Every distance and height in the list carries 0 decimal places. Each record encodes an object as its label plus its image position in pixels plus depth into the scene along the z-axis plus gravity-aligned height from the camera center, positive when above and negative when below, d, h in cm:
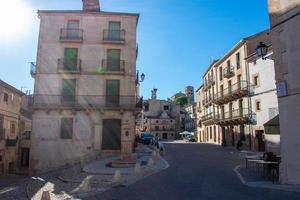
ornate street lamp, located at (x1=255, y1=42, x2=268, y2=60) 1243 +362
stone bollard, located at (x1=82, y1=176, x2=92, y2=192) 1217 -213
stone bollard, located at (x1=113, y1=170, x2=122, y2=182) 1363 -198
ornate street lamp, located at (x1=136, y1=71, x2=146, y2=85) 2506 +490
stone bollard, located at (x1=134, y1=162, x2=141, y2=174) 1545 -183
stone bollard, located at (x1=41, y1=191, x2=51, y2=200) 906 -191
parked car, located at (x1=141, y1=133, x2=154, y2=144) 4112 -54
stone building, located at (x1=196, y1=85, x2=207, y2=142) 5278 +399
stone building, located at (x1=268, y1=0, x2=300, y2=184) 1088 +212
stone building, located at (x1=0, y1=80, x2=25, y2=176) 2730 +77
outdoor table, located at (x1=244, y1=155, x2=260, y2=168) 1614 -131
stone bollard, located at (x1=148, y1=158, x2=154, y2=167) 1743 -169
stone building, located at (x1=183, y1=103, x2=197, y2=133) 7581 +464
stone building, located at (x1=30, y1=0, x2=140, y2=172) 2514 +433
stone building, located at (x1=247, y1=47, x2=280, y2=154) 2822 +407
